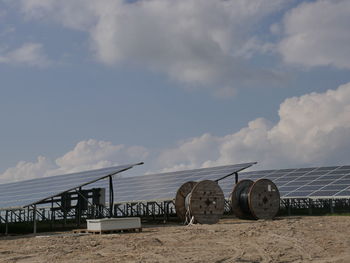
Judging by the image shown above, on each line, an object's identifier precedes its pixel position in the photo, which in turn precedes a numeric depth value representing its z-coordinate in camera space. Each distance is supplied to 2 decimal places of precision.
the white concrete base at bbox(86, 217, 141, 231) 20.39
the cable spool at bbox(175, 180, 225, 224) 24.64
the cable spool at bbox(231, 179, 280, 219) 26.14
